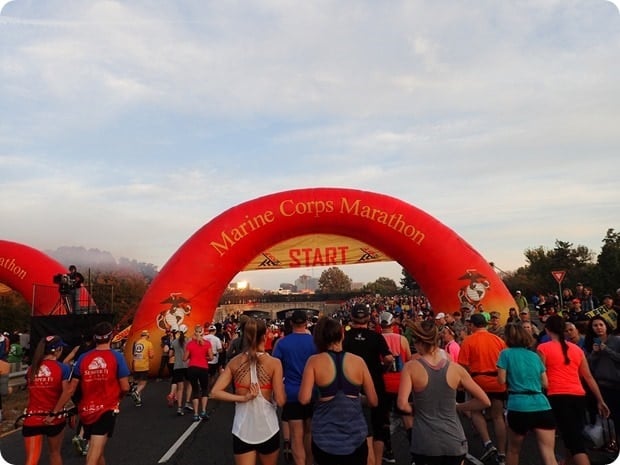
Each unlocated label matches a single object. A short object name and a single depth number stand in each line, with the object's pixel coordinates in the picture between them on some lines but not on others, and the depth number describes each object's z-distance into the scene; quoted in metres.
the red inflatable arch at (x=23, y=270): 17.55
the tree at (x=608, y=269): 34.41
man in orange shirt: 5.51
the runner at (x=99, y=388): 4.65
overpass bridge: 66.81
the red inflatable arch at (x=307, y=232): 13.70
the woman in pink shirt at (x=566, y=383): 4.52
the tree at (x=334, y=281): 139.75
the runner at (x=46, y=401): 4.80
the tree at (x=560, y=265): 43.12
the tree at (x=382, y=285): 116.91
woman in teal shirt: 4.24
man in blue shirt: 4.85
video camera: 13.50
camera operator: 13.70
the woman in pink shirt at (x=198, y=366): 8.31
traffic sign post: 14.15
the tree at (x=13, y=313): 45.56
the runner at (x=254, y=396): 3.71
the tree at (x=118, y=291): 61.30
